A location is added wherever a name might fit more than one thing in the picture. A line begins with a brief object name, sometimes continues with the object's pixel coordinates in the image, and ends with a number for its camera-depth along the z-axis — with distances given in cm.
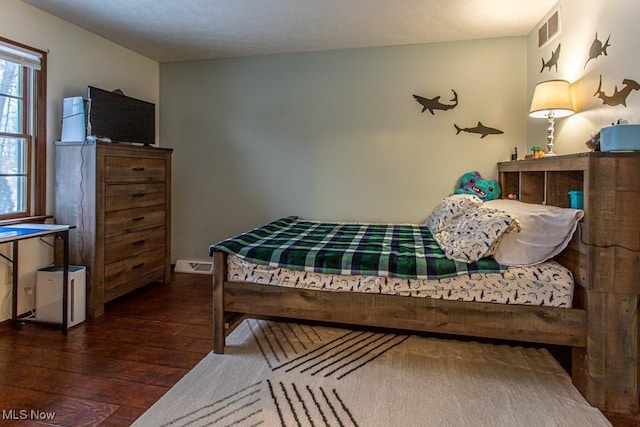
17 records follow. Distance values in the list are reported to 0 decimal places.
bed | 184
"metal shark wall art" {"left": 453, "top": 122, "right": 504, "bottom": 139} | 362
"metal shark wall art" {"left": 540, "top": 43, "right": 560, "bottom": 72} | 291
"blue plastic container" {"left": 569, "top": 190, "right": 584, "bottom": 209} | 206
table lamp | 262
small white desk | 247
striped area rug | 174
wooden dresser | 301
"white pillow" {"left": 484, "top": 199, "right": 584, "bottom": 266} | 201
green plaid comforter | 213
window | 280
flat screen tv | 308
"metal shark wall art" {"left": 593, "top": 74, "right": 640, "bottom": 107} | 203
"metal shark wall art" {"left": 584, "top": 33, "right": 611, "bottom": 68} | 227
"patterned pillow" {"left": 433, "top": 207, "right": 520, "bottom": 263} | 209
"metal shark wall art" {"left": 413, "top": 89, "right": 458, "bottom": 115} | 368
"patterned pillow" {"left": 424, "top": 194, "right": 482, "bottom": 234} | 282
